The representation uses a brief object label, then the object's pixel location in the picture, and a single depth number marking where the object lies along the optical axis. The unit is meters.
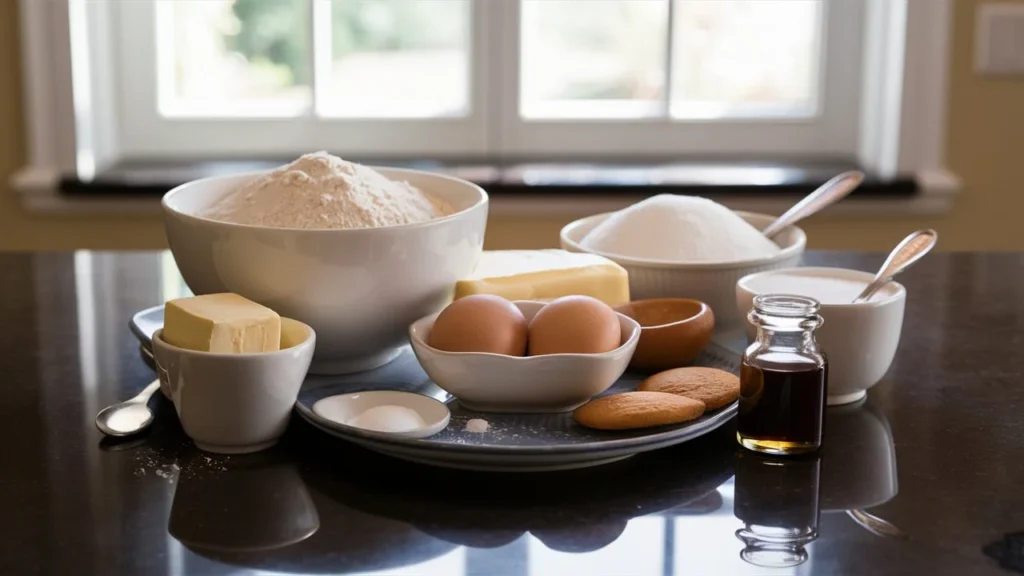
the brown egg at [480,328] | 1.25
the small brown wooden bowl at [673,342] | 1.31
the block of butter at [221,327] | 1.21
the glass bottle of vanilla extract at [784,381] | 1.22
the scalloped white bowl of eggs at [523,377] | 1.23
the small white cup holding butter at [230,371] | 1.21
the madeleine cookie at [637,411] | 1.21
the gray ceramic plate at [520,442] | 1.18
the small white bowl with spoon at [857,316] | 1.29
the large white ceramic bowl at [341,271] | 1.28
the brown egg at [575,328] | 1.25
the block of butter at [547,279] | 1.34
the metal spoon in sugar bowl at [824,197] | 1.49
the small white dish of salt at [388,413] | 1.21
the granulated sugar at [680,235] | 1.44
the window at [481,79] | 2.39
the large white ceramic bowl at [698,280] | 1.40
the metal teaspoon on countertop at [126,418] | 1.25
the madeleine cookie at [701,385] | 1.24
